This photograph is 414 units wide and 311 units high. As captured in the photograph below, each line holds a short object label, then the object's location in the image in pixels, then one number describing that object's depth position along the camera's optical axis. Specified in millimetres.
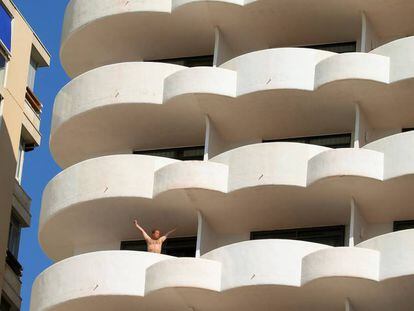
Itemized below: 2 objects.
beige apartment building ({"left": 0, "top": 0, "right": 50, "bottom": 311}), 54219
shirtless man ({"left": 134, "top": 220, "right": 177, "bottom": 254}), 48375
